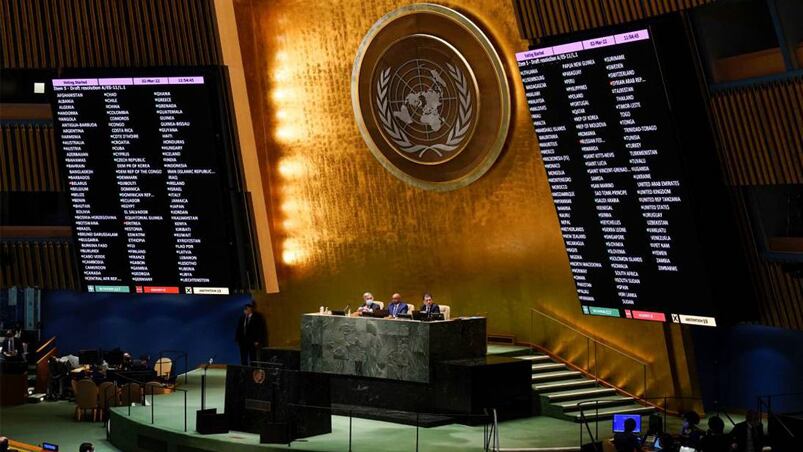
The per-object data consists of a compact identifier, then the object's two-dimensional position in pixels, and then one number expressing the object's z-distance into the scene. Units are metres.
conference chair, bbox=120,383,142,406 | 20.89
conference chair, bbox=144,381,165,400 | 20.83
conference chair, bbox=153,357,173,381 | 23.19
